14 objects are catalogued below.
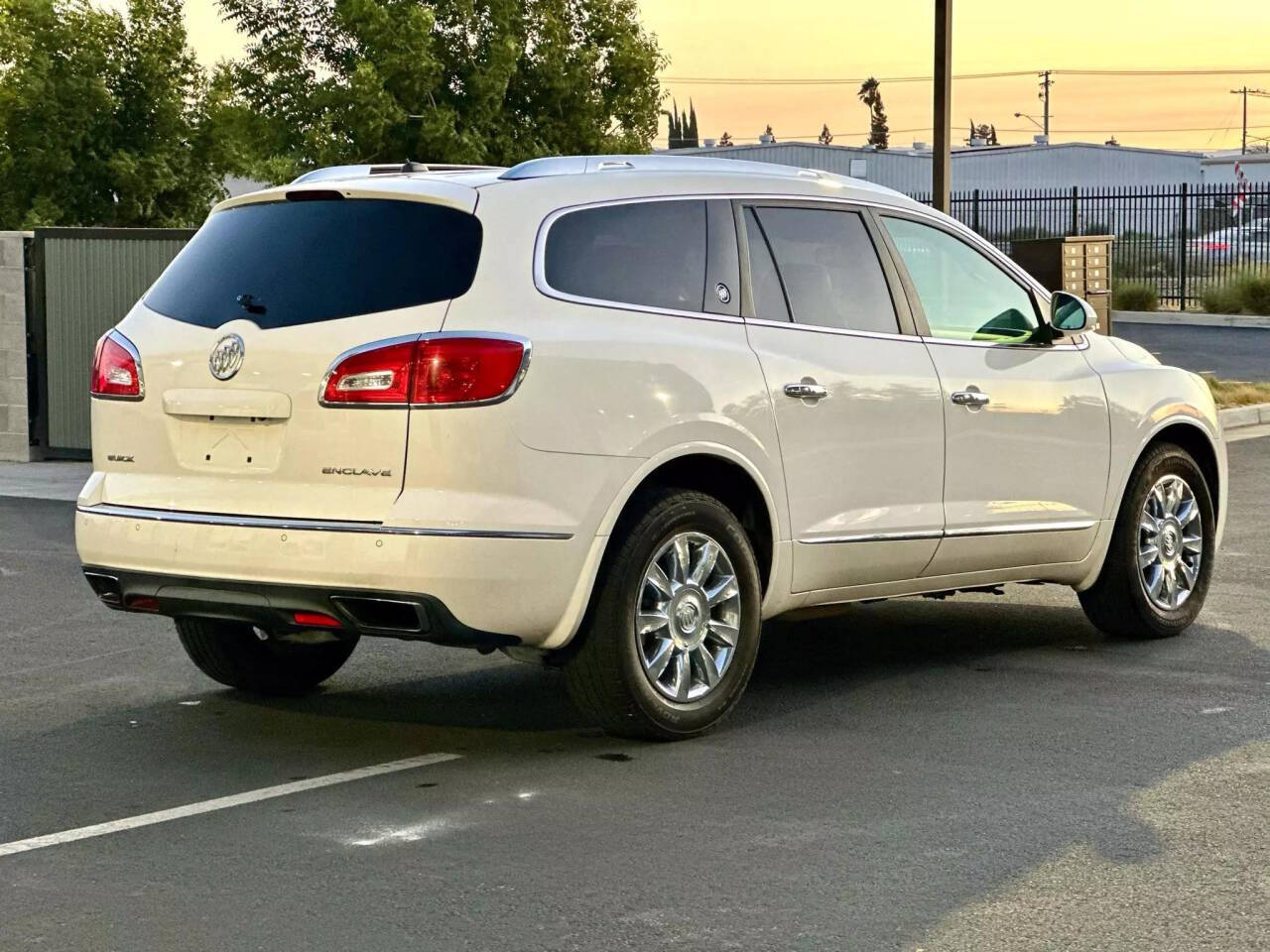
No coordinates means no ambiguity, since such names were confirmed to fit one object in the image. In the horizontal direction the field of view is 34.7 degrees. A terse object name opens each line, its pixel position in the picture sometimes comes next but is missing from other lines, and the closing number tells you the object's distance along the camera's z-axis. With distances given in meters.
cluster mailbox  19.81
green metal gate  17.02
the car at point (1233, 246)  40.60
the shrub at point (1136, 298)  37.47
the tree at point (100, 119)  26.62
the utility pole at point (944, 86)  18.22
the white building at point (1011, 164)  80.06
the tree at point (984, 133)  137.85
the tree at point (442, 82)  23.41
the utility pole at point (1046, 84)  134.00
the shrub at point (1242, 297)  35.59
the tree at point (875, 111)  130.88
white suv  6.11
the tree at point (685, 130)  144.66
